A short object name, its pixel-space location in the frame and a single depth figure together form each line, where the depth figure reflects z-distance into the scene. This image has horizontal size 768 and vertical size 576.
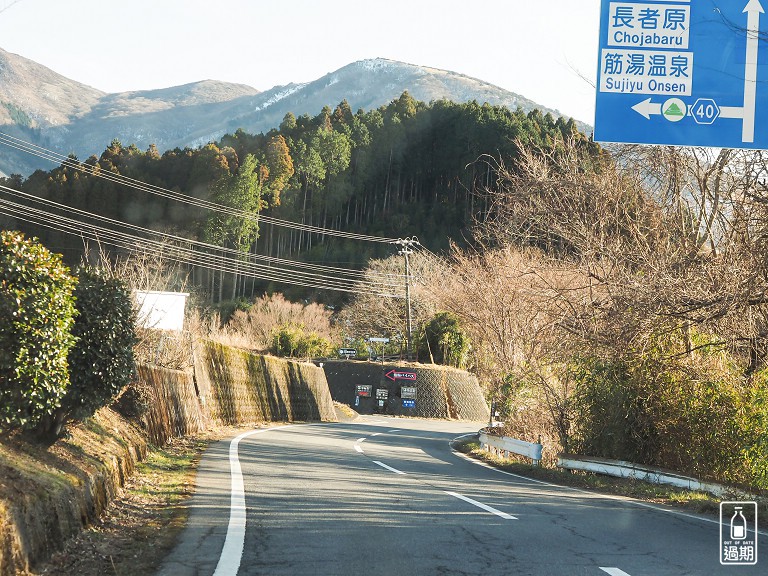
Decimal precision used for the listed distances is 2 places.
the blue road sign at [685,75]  10.07
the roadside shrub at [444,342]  61.98
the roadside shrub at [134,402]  13.94
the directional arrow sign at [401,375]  56.59
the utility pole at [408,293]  55.81
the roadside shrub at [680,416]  14.53
